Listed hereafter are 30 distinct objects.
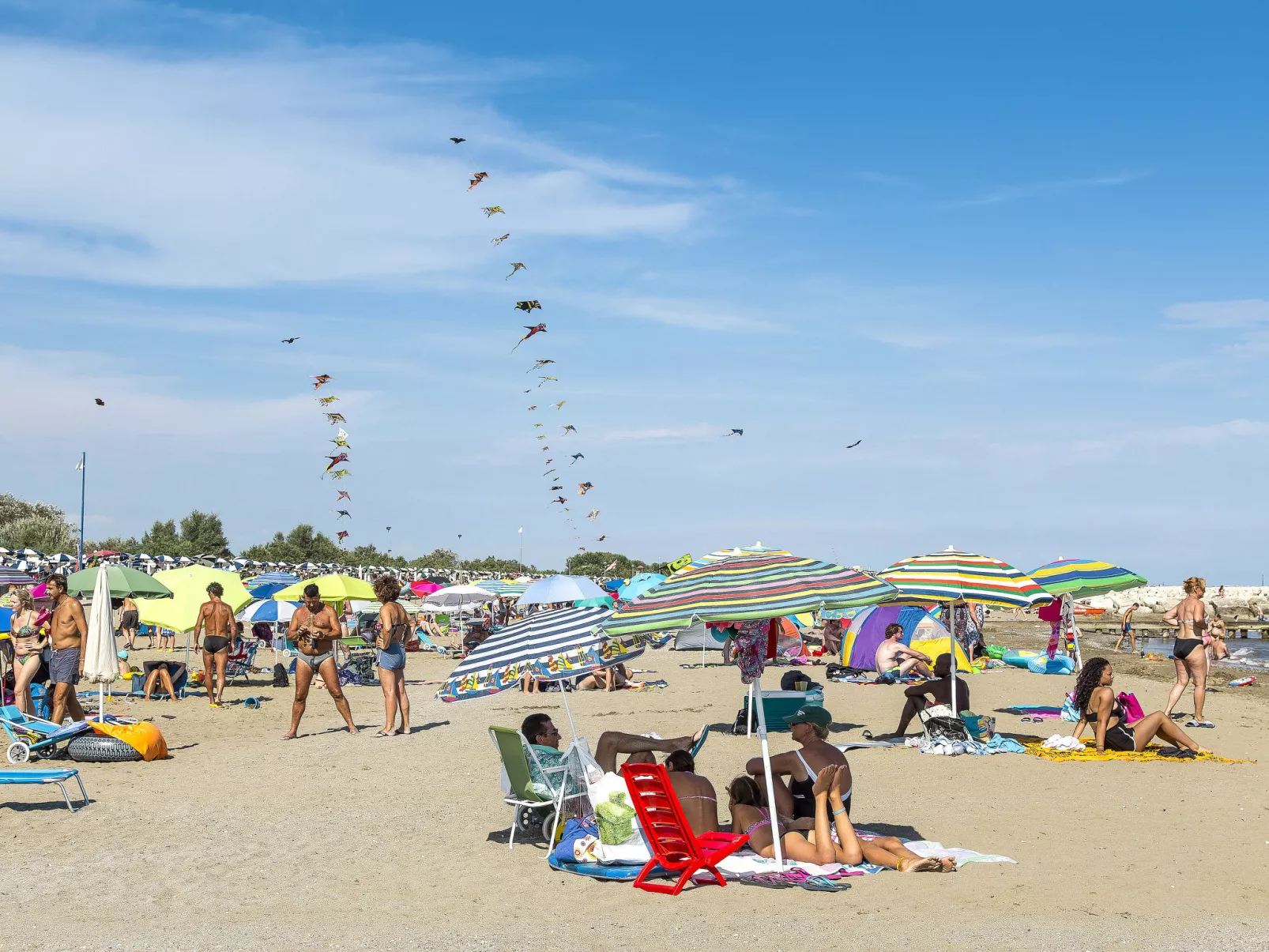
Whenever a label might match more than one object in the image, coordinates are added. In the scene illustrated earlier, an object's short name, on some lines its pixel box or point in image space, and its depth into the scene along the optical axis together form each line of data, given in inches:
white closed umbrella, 477.7
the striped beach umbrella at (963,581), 425.7
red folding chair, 263.7
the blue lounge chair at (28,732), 391.9
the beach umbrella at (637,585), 1104.1
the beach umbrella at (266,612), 772.6
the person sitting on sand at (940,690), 476.7
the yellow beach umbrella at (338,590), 716.7
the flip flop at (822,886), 254.1
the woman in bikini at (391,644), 475.2
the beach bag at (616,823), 280.8
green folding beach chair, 304.2
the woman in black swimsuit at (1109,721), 425.1
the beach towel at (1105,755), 422.3
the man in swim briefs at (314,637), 468.8
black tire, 426.0
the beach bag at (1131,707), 468.4
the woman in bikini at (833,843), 267.0
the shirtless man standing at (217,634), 616.7
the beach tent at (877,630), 824.3
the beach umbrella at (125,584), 639.8
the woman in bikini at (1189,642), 503.5
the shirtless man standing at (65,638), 449.4
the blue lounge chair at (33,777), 325.7
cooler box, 491.8
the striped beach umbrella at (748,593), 254.4
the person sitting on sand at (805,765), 272.4
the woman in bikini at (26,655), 465.1
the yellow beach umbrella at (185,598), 647.1
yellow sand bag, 434.6
